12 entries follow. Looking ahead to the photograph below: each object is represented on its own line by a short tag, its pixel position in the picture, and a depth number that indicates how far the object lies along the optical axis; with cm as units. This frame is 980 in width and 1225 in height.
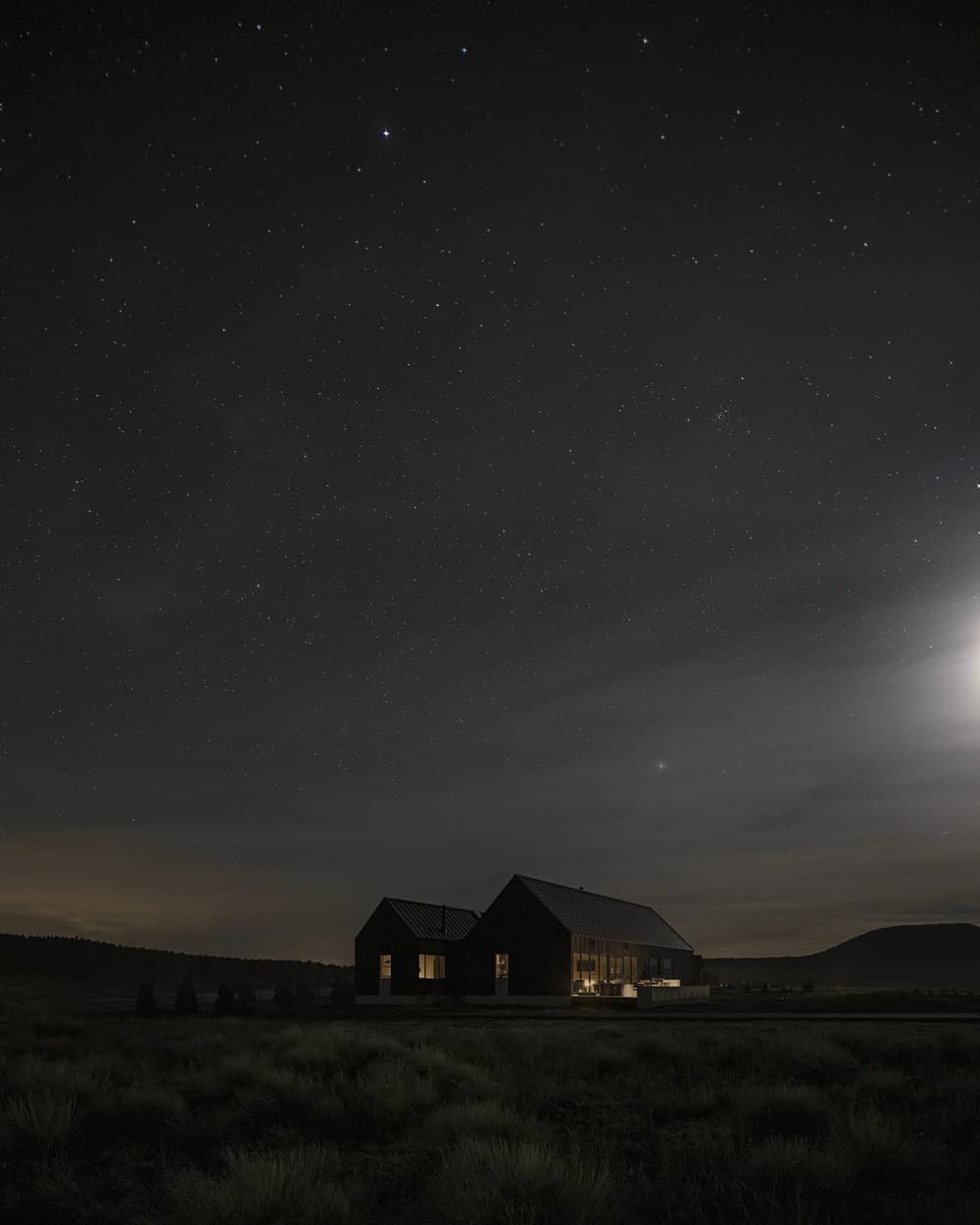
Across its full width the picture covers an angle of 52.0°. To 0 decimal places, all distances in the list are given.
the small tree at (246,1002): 4159
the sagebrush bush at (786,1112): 1196
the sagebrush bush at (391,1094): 1302
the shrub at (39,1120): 1199
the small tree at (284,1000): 4512
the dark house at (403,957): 5094
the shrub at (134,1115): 1277
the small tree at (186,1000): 4350
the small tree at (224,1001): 4304
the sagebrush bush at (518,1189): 844
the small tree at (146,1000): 4384
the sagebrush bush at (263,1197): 851
